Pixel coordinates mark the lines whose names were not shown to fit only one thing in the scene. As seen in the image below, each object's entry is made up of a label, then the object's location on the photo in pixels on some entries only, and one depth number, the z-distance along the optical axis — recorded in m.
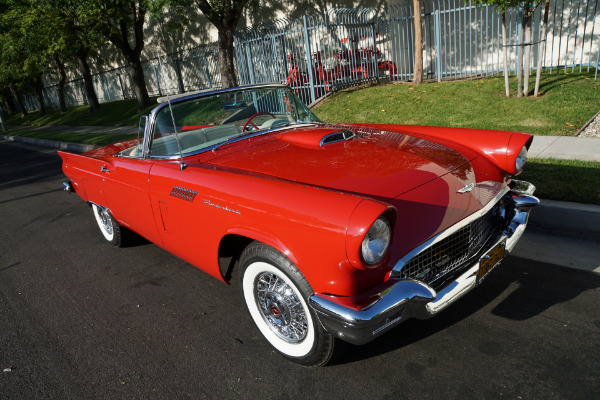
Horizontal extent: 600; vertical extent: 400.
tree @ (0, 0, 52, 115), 13.86
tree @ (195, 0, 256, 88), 11.80
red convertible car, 2.17
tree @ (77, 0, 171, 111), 12.20
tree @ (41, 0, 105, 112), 12.38
